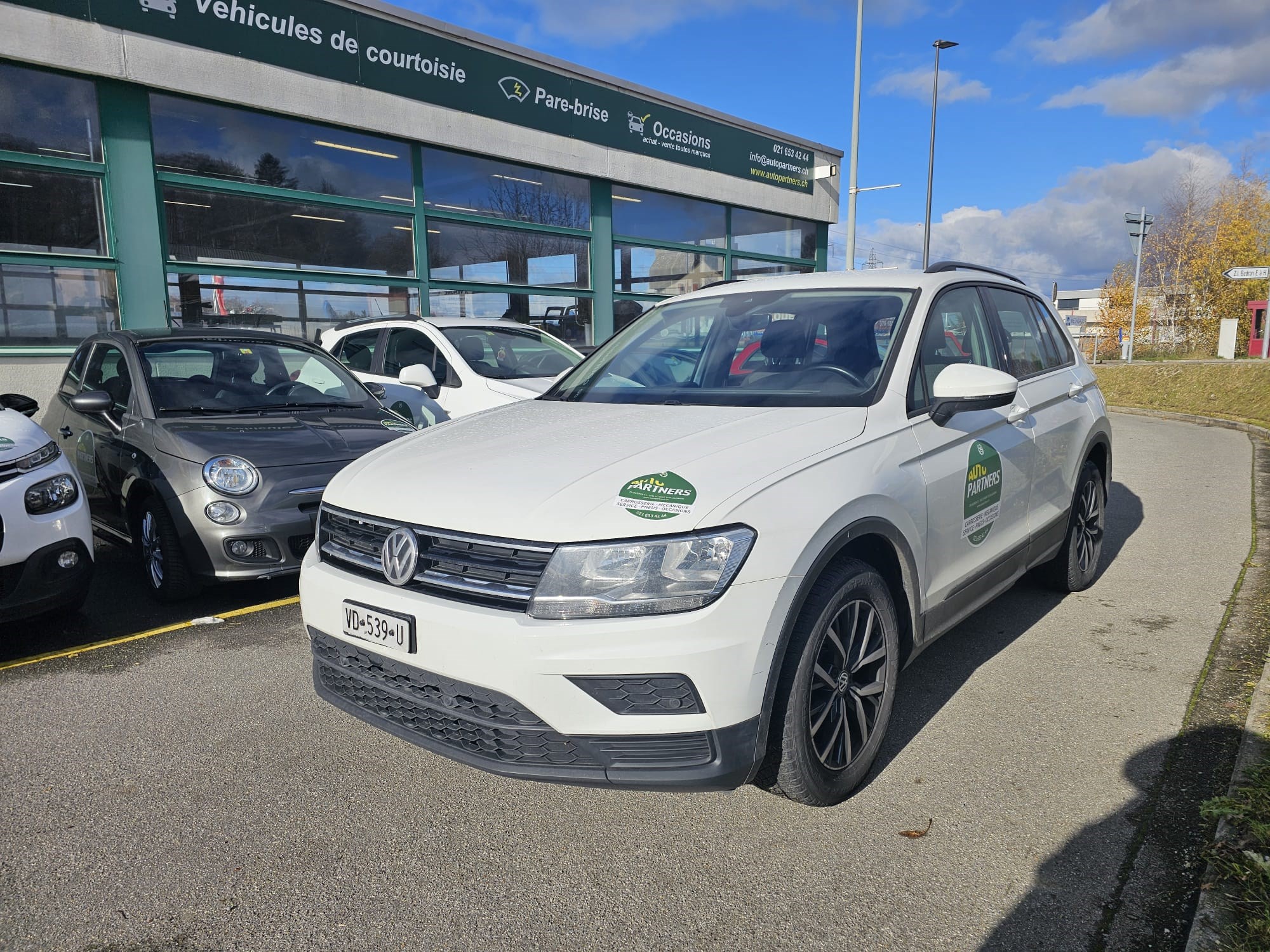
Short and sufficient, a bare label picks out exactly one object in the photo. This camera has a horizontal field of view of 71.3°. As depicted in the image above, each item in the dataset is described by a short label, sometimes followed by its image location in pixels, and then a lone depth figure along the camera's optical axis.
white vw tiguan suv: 2.31
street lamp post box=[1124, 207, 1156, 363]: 19.20
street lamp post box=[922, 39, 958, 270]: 26.92
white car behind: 8.03
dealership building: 9.48
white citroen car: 3.97
